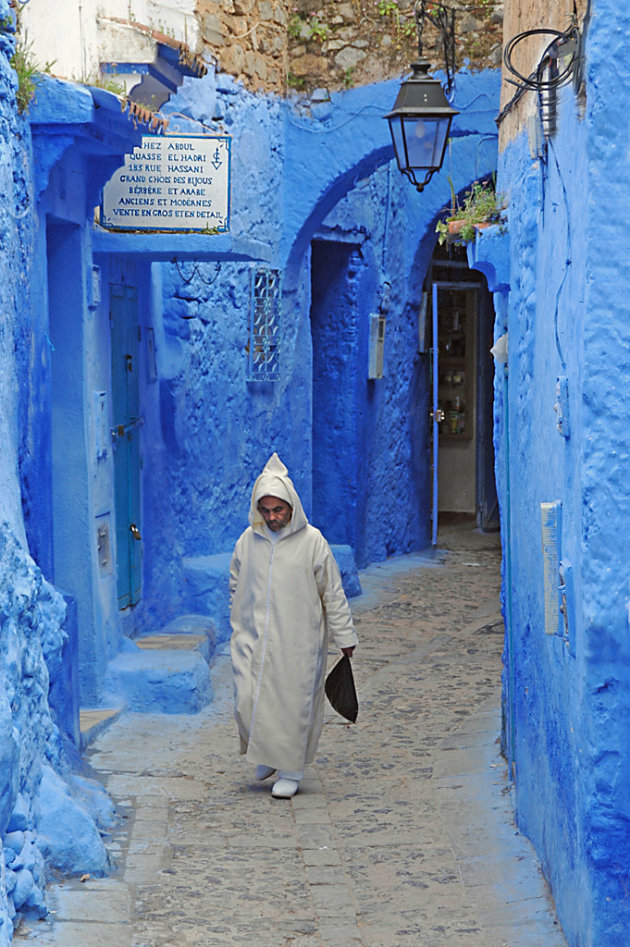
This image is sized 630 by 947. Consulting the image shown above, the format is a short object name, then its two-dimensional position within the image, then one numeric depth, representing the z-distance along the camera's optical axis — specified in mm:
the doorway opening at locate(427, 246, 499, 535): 16641
